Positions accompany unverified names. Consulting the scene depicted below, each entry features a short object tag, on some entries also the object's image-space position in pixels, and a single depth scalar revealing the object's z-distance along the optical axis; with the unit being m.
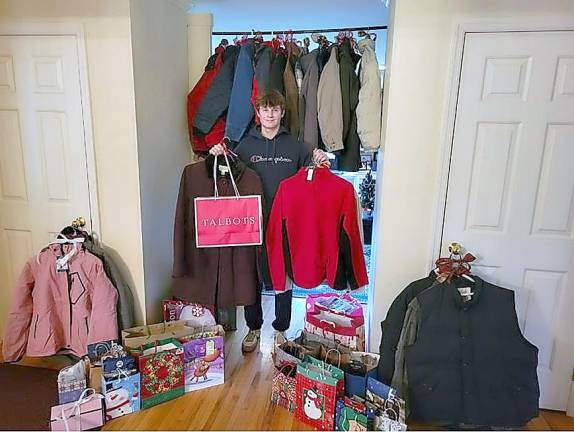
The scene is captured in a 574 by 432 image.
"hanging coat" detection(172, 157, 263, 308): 2.15
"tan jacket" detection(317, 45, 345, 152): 2.29
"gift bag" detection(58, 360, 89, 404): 1.78
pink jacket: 2.10
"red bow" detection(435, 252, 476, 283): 1.84
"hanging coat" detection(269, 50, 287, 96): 2.35
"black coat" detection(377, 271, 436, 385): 1.84
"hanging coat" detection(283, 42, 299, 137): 2.40
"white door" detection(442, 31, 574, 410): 1.78
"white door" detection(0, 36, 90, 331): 2.12
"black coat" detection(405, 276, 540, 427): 1.76
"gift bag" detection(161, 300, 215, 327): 2.26
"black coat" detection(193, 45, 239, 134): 2.41
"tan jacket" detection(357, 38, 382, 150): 2.22
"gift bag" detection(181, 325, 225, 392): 2.02
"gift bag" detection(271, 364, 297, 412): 1.91
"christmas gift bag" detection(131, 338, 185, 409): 1.89
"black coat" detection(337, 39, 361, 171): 2.31
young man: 2.20
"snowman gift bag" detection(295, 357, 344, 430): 1.75
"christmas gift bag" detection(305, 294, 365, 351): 2.12
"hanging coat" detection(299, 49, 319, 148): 2.34
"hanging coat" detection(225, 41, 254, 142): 2.37
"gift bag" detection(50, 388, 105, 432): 1.71
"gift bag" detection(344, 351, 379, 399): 1.80
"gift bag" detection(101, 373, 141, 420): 1.82
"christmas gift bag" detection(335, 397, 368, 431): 1.67
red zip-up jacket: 2.08
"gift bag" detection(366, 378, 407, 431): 1.62
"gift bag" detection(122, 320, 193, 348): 2.01
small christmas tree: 3.91
